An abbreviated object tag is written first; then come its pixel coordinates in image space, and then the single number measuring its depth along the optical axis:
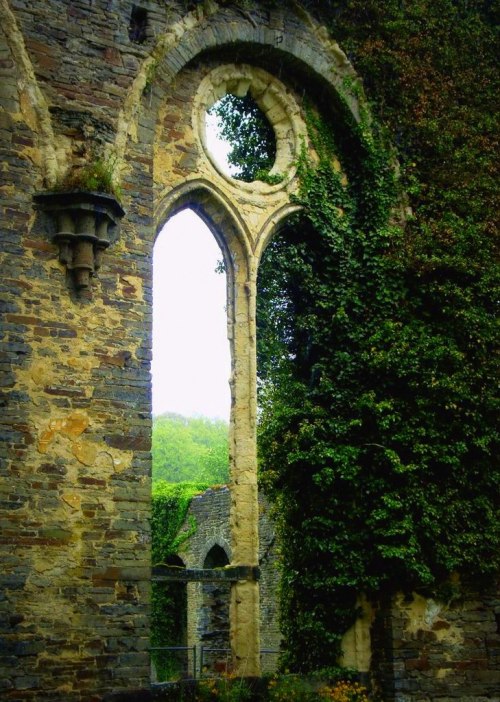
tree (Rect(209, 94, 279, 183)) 11.48
